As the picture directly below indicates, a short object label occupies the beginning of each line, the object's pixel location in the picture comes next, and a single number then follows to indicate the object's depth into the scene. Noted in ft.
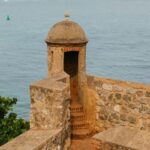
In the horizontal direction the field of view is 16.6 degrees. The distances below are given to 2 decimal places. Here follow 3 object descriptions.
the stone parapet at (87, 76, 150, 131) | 40.63
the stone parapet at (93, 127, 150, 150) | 23.01
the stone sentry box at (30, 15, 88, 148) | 35.88
